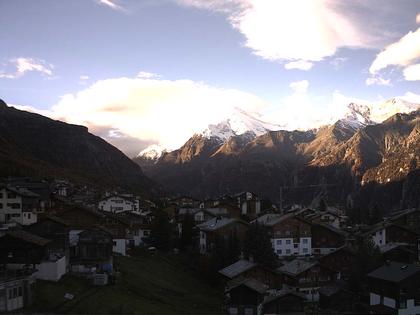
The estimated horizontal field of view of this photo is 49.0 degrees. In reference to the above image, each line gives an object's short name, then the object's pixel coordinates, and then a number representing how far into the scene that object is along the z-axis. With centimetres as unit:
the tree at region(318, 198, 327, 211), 10681
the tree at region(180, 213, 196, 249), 7250
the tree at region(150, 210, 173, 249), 6675
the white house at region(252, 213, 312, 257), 6594
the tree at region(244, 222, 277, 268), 5434
